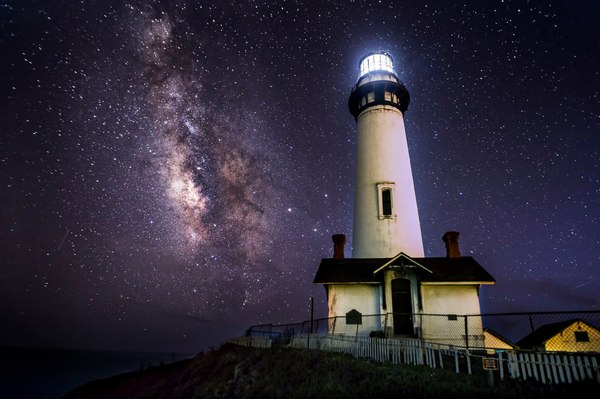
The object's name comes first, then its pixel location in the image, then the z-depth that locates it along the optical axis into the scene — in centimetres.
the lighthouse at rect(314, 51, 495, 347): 1709
